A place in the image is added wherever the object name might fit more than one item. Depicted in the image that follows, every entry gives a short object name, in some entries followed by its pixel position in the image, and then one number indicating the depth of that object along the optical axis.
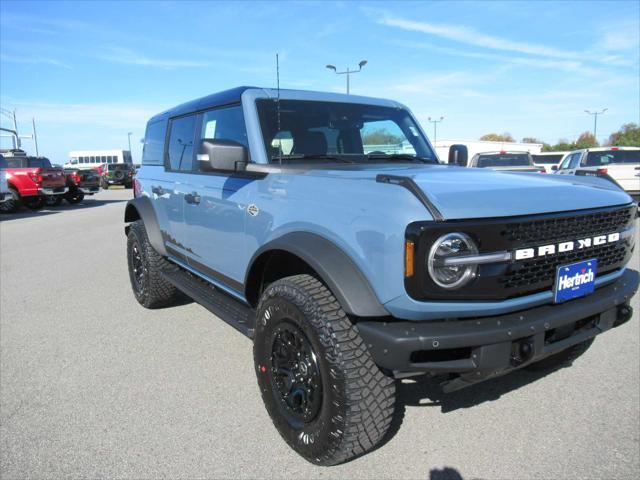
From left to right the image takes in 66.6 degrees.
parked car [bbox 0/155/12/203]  15.37
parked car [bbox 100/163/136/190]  32.28
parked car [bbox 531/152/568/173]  32.26
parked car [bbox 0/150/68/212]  16.81
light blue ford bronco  2.05
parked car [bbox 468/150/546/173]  13.59
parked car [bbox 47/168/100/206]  19.05
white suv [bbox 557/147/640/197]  11.14
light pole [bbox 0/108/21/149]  47.91
